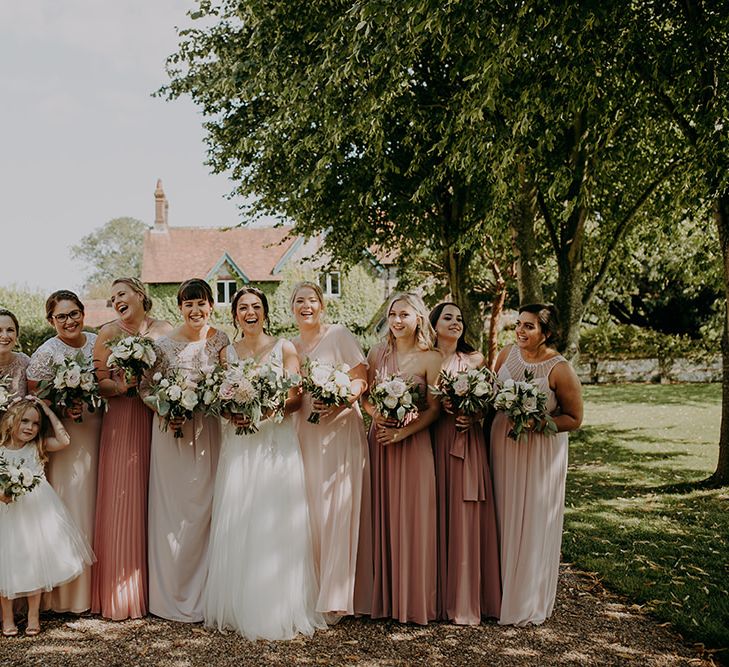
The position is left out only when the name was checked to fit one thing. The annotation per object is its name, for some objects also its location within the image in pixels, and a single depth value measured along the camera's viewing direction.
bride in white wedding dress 5.56
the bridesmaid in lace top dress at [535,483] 5.76
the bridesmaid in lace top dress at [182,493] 5.89
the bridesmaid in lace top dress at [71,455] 5.91
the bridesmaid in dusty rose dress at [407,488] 5.76
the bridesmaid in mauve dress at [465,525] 5.77
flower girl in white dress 5.41
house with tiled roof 43.31
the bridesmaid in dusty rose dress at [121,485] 5.85
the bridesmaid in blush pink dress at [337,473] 5.76
